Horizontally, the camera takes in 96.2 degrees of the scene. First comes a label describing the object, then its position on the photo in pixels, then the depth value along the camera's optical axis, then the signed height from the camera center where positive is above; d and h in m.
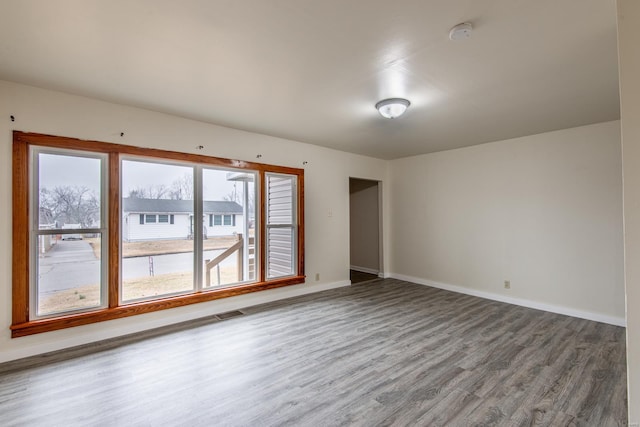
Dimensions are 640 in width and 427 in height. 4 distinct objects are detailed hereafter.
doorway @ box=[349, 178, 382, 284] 6.60 -0.28
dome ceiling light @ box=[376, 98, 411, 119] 3.09 +1.22
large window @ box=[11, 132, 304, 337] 2.87 -0.10
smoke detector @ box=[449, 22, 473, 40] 1.89 +1.25
